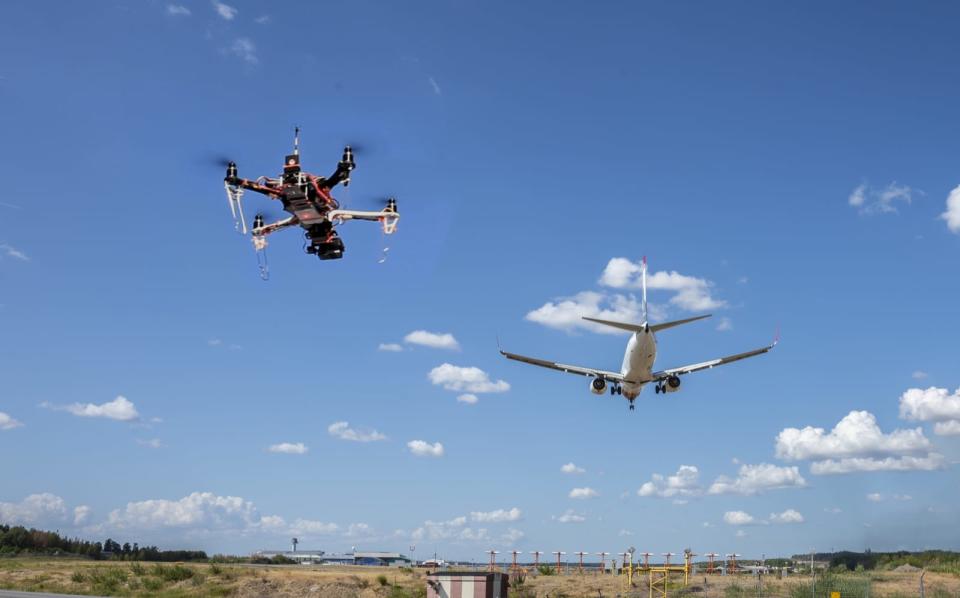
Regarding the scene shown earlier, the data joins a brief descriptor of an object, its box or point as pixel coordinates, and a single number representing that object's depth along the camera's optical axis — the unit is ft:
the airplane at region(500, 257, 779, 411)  212.43
